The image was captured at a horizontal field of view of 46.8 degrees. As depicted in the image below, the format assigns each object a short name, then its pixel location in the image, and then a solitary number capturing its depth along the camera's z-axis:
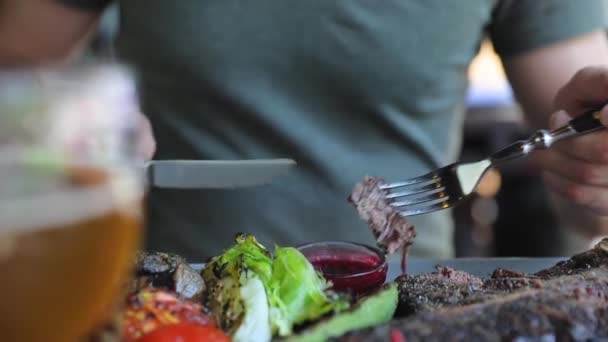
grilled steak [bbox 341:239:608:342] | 0.68
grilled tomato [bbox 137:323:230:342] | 0.67
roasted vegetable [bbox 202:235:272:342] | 0.77
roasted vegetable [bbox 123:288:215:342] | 0.69
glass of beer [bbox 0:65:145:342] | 0.40
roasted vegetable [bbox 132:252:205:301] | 0.83
